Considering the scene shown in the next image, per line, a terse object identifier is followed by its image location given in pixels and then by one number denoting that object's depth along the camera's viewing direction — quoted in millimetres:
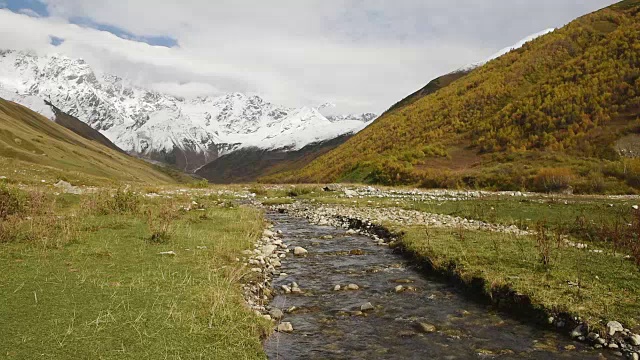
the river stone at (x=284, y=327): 10867
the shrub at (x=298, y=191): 51844
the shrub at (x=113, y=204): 22859
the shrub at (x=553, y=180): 39938
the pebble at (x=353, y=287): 14655
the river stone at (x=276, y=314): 11650
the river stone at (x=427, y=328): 11065
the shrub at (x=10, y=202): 17806
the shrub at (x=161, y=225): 16703
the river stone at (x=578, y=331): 10092
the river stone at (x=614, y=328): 9609
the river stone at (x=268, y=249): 18173
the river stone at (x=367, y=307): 12648
